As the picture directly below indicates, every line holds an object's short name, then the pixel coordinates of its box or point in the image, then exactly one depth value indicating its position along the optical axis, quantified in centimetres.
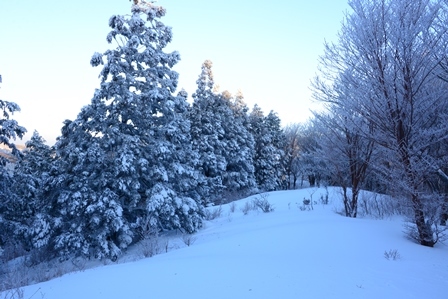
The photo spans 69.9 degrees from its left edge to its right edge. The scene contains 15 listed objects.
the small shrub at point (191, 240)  904
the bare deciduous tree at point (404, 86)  675
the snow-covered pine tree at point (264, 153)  3581
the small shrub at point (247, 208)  1419
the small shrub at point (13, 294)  445
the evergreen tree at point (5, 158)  1141
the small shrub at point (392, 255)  546
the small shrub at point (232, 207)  1599
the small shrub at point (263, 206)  1353
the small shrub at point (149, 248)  780
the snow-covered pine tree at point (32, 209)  1145
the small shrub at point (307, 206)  1302
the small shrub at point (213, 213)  1536
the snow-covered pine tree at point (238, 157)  2894
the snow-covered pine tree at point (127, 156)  1127
